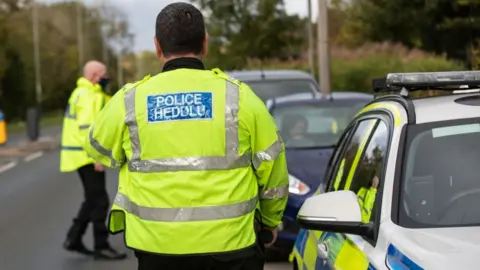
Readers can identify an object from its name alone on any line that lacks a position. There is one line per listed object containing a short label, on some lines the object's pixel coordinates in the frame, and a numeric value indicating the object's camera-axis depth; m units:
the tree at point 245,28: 26.77
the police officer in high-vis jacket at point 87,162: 8.66
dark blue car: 7.99
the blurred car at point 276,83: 13.50
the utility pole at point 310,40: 30.73
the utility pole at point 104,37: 95.12
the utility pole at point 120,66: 98.86
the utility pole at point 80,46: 79.06
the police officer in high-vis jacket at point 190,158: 3.50
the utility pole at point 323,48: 18.69
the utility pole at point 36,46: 59.72
